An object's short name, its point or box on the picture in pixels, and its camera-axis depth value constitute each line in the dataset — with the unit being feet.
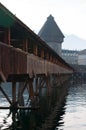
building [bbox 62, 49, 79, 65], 620.08
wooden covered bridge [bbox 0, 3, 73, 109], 43.78
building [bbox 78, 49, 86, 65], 586.61
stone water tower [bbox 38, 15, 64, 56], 420.77
